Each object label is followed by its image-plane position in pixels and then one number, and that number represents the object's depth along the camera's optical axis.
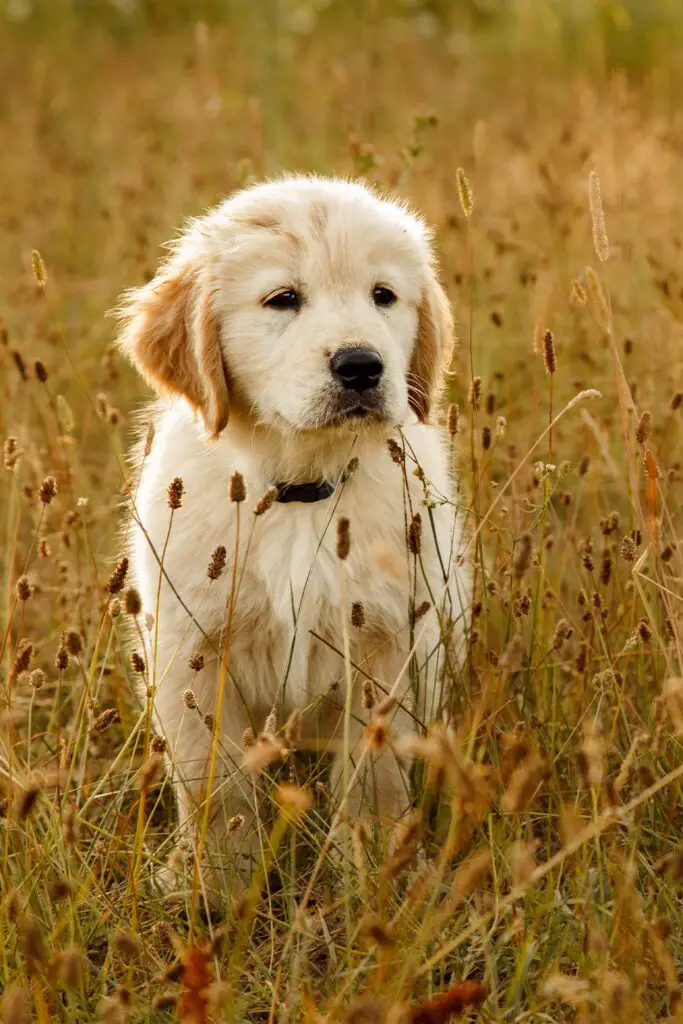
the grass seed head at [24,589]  3.84
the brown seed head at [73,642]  3.52
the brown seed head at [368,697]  3.80
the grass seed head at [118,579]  3.69
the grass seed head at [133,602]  3.31
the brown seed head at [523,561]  3.32
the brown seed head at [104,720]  3.87
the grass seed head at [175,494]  3.86
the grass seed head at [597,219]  3.80
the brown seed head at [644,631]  4.04
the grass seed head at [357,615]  4.24
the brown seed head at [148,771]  2.99
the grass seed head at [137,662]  4.10
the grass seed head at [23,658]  3.71
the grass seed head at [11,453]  4.23
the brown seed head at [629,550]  4.18
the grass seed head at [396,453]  4.31
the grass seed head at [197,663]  4.12
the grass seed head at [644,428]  4.07
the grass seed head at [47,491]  3.99
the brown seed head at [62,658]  3.79
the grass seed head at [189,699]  3.96
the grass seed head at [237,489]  3.70
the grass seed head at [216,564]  3.93
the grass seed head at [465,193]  4.27
